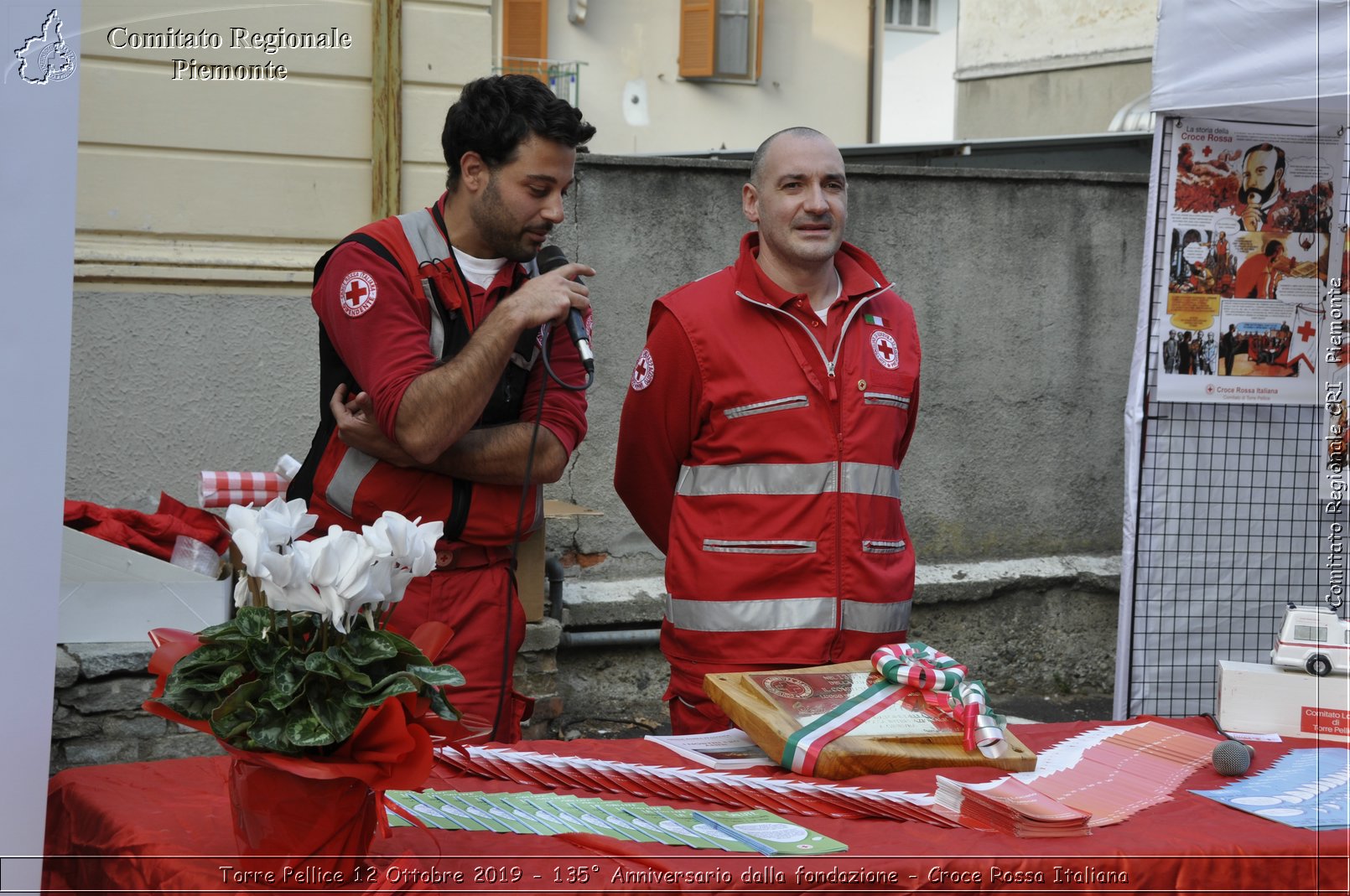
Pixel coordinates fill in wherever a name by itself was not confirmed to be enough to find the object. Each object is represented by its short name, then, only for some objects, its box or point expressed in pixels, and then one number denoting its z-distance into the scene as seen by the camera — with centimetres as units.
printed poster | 400
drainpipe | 518
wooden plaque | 231
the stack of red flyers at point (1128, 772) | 225
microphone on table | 241
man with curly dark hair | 273
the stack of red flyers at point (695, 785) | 216
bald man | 300
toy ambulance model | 264
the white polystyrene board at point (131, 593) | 344
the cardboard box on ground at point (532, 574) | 427
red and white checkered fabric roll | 383
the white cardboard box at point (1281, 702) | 265
